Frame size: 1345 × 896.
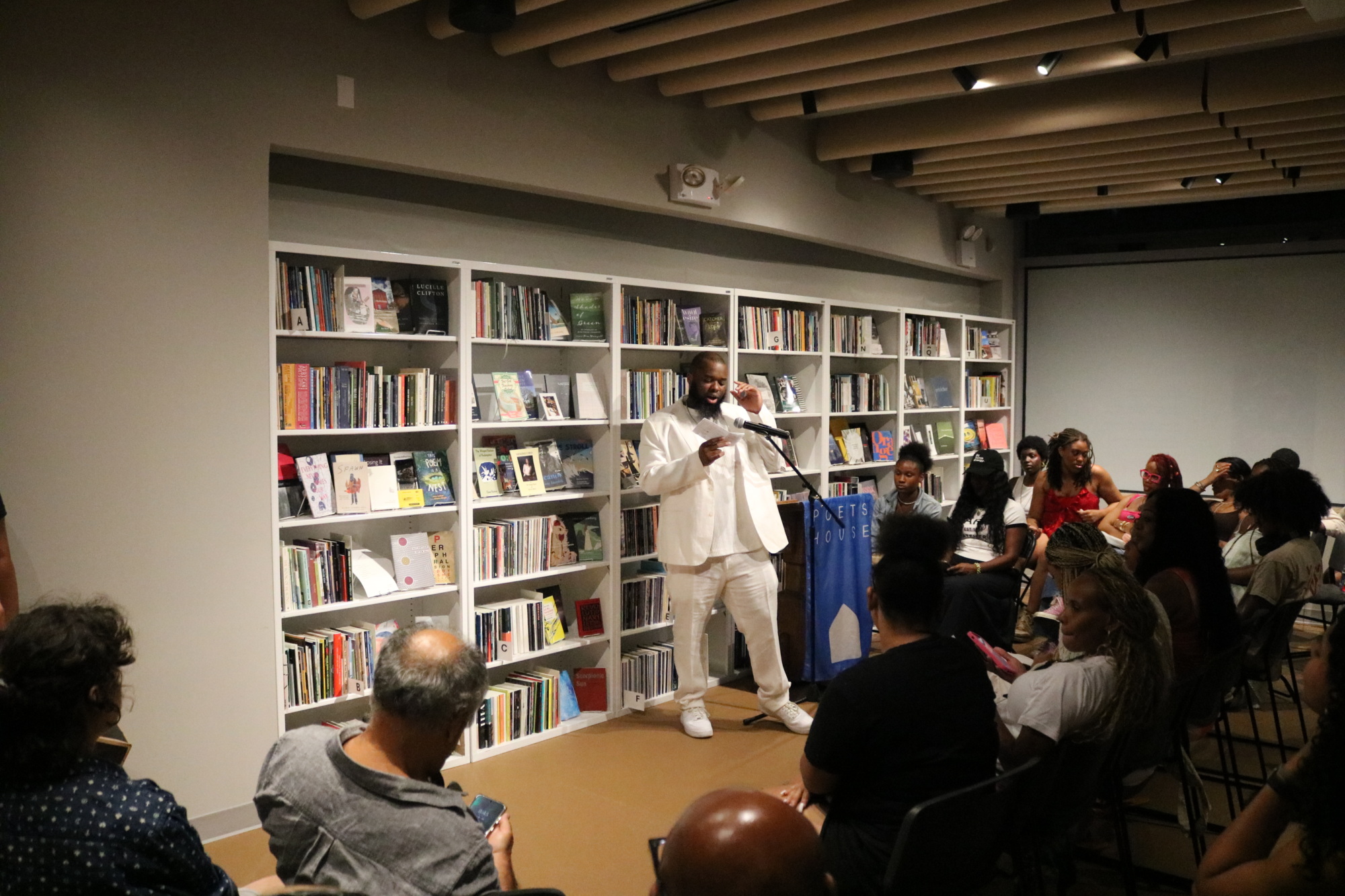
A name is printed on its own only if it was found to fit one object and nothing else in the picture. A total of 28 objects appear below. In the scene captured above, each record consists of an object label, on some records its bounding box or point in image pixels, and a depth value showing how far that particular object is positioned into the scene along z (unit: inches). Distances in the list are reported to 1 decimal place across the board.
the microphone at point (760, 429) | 194.5
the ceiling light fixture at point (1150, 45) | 173.0
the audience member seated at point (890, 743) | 89.0
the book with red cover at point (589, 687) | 203.3
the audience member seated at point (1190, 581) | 139.7
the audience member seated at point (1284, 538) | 170.2
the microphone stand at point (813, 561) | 213.9
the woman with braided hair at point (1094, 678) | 103.4
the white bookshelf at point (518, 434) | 171.8
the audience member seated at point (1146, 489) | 247.6
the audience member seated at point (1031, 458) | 279.7
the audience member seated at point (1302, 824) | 56.7
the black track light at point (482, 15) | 145.5
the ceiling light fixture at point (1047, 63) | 183.3
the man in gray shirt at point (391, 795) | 71.1
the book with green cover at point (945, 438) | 315.6
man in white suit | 190.1
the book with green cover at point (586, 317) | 200.5
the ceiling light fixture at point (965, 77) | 190.1
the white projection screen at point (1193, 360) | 311.1
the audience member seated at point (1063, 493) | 246.4
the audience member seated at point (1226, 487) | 243.4
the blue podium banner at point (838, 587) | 216.7
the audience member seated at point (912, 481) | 223.0
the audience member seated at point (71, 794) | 63.7
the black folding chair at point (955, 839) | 84.2
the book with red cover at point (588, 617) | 203.5
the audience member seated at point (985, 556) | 219.9
